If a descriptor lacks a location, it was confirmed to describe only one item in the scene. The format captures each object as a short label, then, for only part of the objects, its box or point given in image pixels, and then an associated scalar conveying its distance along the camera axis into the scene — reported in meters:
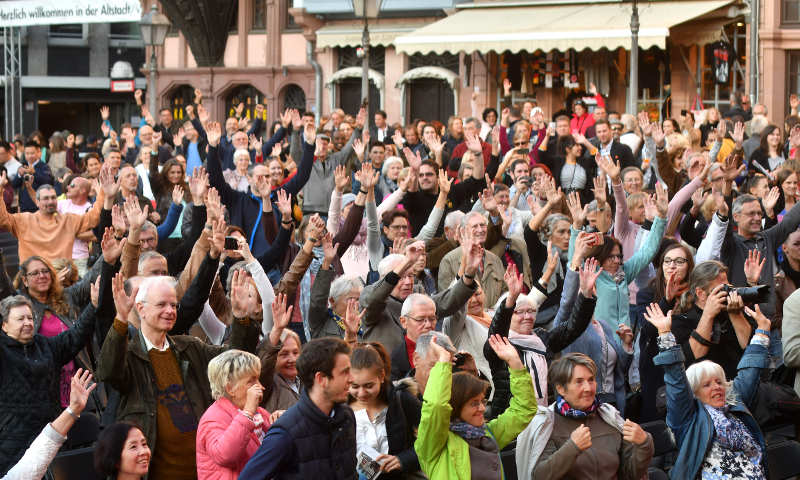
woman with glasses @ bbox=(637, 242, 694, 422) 7.81
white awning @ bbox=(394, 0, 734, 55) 24.22
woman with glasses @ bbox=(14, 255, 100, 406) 7.92
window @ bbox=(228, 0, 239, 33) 35.38
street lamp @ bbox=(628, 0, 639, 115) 19.22
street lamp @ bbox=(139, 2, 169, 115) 23.55
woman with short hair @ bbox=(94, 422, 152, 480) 5.88
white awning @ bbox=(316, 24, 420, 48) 30.32
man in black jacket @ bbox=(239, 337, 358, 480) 5.44
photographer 7.63
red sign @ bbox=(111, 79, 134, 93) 34.91
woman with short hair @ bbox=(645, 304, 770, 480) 6.68
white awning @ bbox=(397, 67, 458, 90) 29.67
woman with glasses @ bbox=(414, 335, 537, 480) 5.88
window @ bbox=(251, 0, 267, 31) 35.09
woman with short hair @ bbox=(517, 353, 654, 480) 6.38
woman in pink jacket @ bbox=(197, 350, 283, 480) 5.85
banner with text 29.14
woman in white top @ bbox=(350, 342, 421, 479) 6.07
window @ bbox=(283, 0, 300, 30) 34.62
